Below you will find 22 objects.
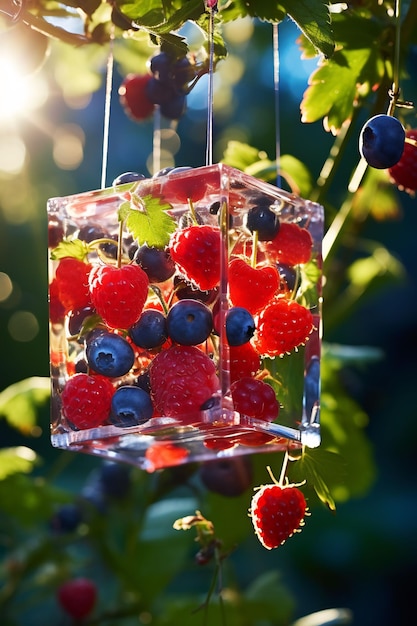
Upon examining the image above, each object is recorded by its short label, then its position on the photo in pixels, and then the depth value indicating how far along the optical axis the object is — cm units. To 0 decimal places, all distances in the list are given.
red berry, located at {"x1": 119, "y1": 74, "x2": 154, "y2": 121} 78
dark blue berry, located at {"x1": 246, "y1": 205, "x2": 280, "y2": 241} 62
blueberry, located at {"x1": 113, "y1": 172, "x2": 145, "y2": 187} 64
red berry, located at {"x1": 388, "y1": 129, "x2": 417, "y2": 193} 69
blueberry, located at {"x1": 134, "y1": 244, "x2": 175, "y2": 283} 62
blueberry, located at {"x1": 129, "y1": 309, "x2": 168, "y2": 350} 61
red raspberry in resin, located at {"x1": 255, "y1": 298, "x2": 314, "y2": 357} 62
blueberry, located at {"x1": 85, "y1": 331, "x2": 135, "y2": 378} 60
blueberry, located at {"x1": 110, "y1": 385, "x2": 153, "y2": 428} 60
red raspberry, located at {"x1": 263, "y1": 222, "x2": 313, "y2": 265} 64
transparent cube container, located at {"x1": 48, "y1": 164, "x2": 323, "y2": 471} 60
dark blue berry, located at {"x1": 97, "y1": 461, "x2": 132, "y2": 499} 97
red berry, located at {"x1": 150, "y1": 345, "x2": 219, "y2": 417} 60
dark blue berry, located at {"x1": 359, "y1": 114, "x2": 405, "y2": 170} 61
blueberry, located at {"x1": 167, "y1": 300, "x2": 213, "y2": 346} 60
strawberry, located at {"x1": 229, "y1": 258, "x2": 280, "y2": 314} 61
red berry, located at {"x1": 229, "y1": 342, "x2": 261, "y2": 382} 62
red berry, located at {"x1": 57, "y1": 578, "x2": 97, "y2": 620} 100
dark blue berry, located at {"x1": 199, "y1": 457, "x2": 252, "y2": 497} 79
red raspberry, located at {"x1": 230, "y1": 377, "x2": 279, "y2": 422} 61
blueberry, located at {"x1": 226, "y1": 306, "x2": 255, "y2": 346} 60
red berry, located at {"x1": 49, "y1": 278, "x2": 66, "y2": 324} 64
